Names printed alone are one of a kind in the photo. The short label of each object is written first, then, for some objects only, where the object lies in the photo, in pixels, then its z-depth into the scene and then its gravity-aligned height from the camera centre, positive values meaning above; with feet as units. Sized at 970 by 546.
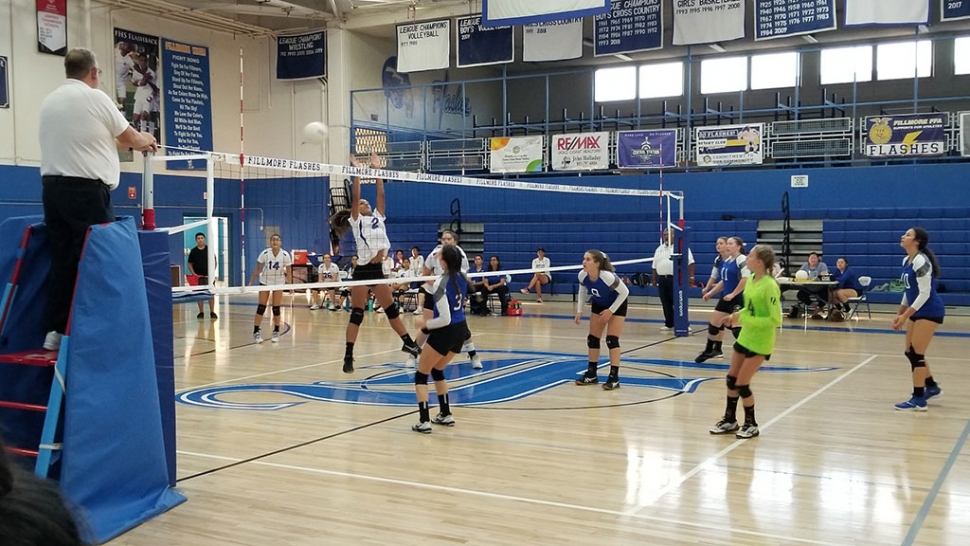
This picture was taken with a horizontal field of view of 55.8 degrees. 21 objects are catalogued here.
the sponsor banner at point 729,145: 61.36 +5.62
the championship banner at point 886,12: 55.26 +13.09
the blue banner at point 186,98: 74.95 +11.25
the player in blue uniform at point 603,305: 30.22 -2.58
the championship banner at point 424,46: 68.74 +14.05
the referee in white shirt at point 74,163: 15.98 +1.24
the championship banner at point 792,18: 57.93 +13.53
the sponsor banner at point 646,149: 63.72 +5.62
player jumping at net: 32.71 -0.85
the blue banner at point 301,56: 78.79 +15.23
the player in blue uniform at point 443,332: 23.62 -2.65
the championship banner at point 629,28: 63.41 +14.13
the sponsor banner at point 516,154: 67.97 +5.64
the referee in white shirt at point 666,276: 46.75 -2.49
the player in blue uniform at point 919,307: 26.22 -2.34
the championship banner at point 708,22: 60.49 +13.77
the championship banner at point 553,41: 65.72 +13.71
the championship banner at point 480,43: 67.97 +14.01
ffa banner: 56.75 +5.73
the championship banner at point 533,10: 45.52 +11.28
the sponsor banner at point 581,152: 65.92 +5.64
